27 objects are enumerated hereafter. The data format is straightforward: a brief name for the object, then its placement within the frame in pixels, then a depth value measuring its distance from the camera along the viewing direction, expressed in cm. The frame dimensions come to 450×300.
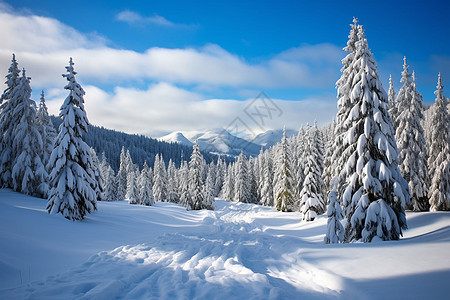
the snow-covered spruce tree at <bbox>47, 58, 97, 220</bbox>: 1395
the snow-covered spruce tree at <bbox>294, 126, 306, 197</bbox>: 3475
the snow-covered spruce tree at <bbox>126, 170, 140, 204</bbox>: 4884
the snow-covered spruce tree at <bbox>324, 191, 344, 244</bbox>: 1293
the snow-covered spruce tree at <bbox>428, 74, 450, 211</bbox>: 2305
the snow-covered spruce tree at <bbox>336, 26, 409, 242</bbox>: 1134
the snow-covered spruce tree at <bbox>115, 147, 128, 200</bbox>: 5962
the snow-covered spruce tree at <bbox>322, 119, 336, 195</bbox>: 2944
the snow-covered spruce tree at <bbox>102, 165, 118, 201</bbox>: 5562
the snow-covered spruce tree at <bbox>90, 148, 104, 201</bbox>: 4100
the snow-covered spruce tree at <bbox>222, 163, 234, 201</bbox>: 6706
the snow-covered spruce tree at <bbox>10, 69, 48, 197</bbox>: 2006
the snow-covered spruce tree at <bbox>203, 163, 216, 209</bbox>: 4300
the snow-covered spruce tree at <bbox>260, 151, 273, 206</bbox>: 5094
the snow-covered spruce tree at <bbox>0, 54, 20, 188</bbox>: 2072
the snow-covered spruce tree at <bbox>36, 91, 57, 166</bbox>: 2311
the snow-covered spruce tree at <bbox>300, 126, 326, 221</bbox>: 2567
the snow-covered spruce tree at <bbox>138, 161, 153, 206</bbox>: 4847
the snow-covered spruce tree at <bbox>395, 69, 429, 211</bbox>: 2264
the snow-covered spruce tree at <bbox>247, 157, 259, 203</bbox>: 6519
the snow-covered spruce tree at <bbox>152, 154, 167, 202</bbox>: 6199
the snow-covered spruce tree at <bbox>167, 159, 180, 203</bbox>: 6794
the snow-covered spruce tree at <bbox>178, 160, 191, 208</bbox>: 4306
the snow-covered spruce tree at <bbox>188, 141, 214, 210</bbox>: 4203
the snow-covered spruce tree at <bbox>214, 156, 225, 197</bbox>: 8519
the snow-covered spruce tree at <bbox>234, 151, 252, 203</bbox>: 5853
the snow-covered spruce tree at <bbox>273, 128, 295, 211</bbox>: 3647
